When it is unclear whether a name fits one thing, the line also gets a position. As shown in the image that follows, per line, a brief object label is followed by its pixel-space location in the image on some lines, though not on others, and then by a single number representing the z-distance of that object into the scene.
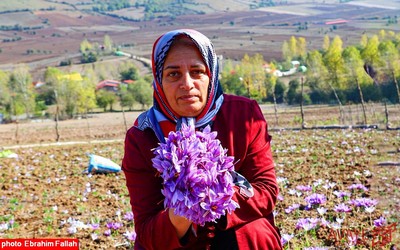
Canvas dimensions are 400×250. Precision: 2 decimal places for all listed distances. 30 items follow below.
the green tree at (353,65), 40.49
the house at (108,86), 81.19
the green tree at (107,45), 133.75
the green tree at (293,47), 98.81
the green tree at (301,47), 99.21
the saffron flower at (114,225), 4.36
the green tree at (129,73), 95.81
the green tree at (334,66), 43.10
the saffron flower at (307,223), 3.61
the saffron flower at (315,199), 4.30
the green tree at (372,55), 44.12
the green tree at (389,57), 39.41
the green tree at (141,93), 55.72
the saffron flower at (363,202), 4.12
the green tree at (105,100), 56.16
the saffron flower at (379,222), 3.51
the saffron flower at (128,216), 4.59
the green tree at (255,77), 51.23
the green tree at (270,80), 55.16
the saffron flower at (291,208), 4.24
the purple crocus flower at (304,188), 4.76
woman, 2.30
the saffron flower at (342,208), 3.89
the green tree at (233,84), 52.78
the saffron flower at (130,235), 3.77
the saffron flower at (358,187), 4.82
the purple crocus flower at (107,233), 4.28
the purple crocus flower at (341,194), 4.49
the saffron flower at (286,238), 3.35
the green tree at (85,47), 132.30
